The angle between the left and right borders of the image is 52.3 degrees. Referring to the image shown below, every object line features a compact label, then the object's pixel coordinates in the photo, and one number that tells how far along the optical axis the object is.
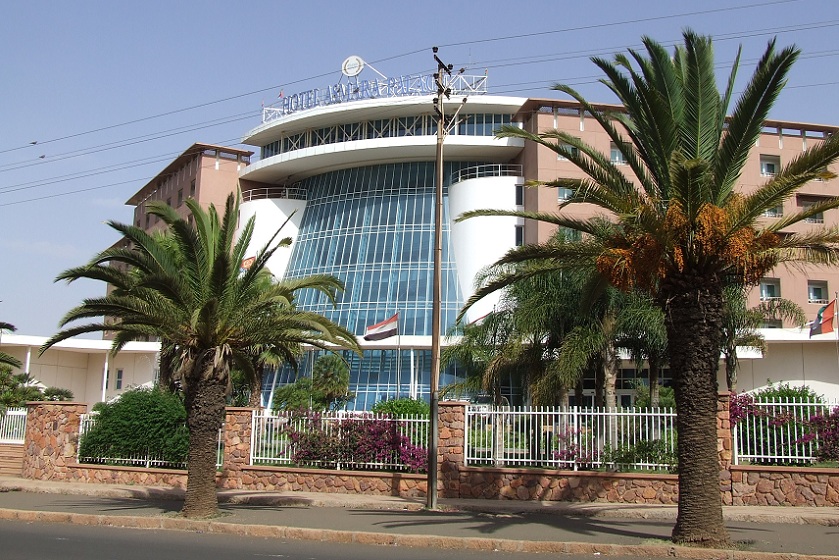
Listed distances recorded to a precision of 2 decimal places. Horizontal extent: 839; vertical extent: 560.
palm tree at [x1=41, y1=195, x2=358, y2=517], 15.98
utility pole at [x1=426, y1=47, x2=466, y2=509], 17.31
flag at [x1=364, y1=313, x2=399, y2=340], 39.94
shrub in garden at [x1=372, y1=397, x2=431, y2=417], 31.58
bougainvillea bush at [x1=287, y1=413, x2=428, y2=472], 19.83
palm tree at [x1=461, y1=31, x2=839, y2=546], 12.43
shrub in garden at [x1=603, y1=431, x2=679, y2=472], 17.80
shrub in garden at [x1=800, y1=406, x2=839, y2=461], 16.84
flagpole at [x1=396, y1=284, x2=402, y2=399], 44.12
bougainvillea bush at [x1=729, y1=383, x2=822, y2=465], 16.89
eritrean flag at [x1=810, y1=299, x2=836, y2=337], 34.77
